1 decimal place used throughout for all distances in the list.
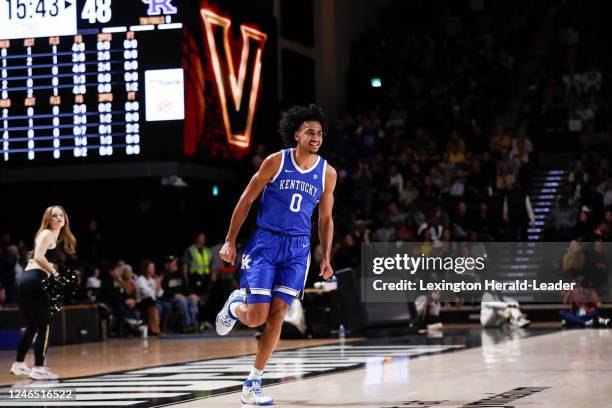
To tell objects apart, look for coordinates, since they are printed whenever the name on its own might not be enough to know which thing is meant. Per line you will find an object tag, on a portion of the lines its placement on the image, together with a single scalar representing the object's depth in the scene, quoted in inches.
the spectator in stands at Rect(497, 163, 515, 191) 904.9
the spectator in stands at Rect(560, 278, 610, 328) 717.9
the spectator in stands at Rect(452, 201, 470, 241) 866.1
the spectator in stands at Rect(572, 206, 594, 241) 816.9
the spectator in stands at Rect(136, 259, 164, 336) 782.5
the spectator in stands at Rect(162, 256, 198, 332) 807.1
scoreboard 733.9
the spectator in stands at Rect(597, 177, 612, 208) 844.6
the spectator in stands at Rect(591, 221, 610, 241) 766.5
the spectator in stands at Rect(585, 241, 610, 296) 746.8
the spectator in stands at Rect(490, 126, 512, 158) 943.7
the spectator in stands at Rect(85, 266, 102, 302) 772.0
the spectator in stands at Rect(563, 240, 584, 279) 763.4
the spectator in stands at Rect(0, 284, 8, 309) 706.3
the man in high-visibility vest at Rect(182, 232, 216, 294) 834.2
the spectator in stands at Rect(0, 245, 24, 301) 775.7
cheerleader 451.5
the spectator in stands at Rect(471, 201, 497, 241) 882.1
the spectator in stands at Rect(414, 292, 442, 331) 740.5
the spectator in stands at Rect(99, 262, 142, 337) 769.6
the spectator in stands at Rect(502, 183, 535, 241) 878.4
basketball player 315.6
